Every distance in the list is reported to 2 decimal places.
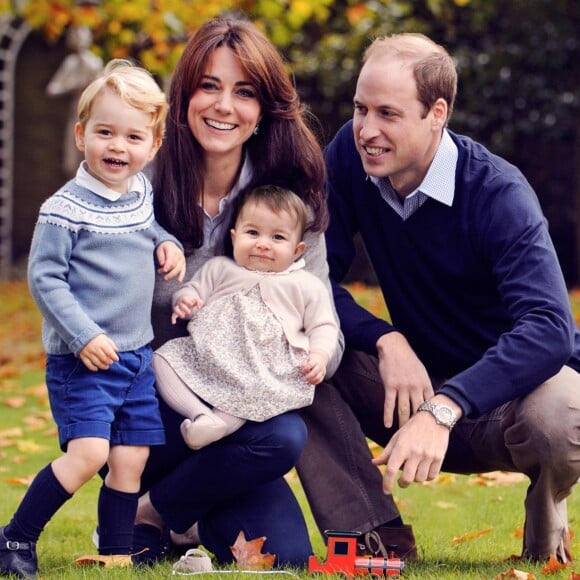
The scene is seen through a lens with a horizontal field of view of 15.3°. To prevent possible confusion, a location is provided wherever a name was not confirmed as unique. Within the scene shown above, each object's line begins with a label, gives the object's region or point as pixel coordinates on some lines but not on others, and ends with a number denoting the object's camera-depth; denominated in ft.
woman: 22.50
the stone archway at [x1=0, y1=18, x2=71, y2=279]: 86.02
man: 20.66
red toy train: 20.25
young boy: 20.27
